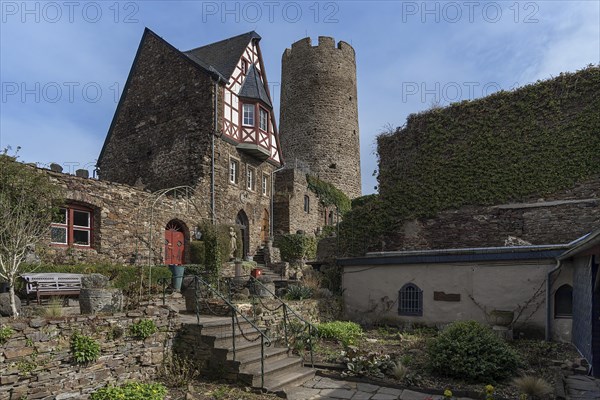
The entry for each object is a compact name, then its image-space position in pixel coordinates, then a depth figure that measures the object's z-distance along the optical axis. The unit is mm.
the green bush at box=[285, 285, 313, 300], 12672
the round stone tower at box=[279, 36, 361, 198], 33562
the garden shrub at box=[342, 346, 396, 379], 7957
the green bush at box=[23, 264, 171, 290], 10914
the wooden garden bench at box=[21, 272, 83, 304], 8969
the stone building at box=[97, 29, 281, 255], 19422
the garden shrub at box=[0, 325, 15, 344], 5778
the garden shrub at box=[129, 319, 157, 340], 7582
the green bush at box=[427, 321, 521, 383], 7457
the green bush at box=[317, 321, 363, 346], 10359
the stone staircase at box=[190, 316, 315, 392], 7426
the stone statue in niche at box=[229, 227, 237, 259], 16984
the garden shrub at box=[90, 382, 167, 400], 6324
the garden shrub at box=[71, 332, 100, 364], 6562
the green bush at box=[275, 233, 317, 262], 21078
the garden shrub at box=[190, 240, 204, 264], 16906
